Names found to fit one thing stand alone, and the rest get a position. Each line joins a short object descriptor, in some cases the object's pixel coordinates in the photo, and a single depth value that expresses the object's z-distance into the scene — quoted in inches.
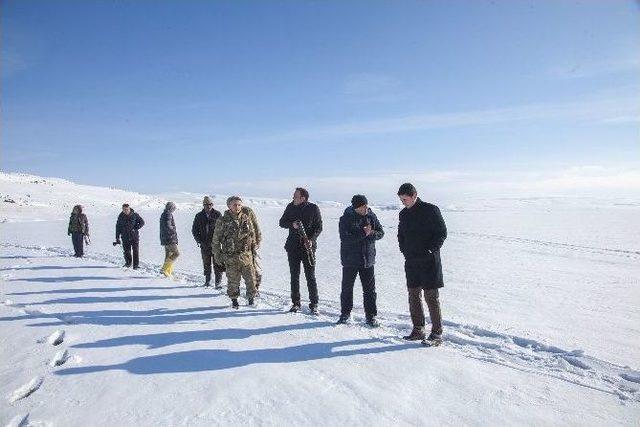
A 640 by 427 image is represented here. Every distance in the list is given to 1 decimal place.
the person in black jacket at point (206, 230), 374.6
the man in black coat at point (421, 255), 210.2
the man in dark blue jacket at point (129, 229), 459.8
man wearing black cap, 241.4
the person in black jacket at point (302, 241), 272.2
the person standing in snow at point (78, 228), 553.0
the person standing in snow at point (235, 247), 280.1
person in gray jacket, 413.1
